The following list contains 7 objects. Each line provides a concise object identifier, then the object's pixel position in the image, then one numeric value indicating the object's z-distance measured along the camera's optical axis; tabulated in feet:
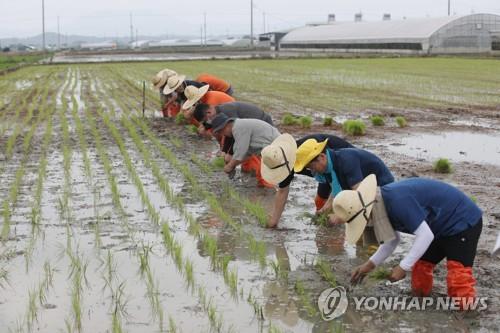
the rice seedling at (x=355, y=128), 36.04
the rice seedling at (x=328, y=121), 39.42
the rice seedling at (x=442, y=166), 26.81
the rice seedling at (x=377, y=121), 39.88
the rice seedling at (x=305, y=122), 38.78
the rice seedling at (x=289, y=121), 39.96
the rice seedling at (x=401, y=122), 39.42
